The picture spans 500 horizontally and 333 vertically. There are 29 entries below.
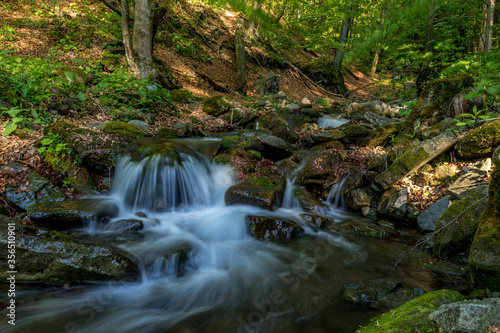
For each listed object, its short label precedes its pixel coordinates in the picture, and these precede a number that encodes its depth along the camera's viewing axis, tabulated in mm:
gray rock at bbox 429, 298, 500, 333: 1375
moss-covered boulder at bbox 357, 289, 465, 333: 1691
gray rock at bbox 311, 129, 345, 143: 7302
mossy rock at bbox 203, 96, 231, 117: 10188
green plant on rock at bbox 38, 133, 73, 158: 5121
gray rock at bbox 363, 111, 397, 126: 8702
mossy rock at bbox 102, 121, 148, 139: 6500
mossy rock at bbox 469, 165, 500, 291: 2195
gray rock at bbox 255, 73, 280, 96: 14289
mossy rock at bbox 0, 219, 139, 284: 2884
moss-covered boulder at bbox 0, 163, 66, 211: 4312
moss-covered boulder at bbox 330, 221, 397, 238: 4684
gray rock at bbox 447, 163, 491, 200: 4039
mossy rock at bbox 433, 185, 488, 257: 3262
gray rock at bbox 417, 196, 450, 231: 4293
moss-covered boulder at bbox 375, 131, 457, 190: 4938
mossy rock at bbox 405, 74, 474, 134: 5699
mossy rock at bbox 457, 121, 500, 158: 4156
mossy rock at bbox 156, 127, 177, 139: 7543
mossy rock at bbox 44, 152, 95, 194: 5098
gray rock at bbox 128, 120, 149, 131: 7530
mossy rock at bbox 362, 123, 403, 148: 7016
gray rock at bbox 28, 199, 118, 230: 3914
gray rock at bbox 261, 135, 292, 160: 7082
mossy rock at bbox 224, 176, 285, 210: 5551
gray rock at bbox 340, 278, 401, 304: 2908
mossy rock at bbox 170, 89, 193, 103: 10470
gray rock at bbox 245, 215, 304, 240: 4770
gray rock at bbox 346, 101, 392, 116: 9867
